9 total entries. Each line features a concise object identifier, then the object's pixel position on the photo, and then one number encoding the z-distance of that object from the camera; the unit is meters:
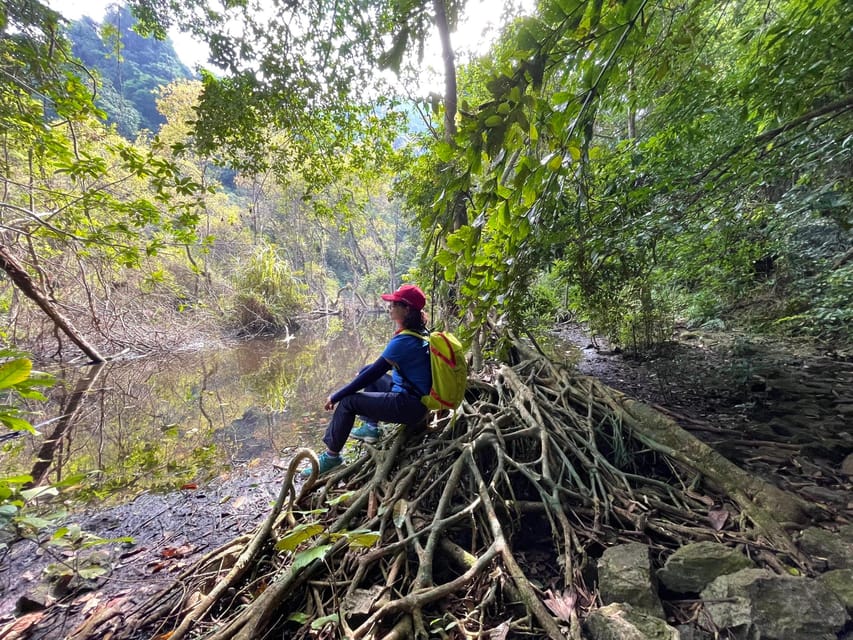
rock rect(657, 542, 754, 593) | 1.67
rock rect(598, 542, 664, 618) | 1.60
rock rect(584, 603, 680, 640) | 1.36
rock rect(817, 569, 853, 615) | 1.44
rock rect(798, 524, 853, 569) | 1.66
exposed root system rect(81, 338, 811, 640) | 1.63
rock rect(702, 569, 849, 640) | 1.34
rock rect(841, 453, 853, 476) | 2.40
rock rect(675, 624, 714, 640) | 1.44
